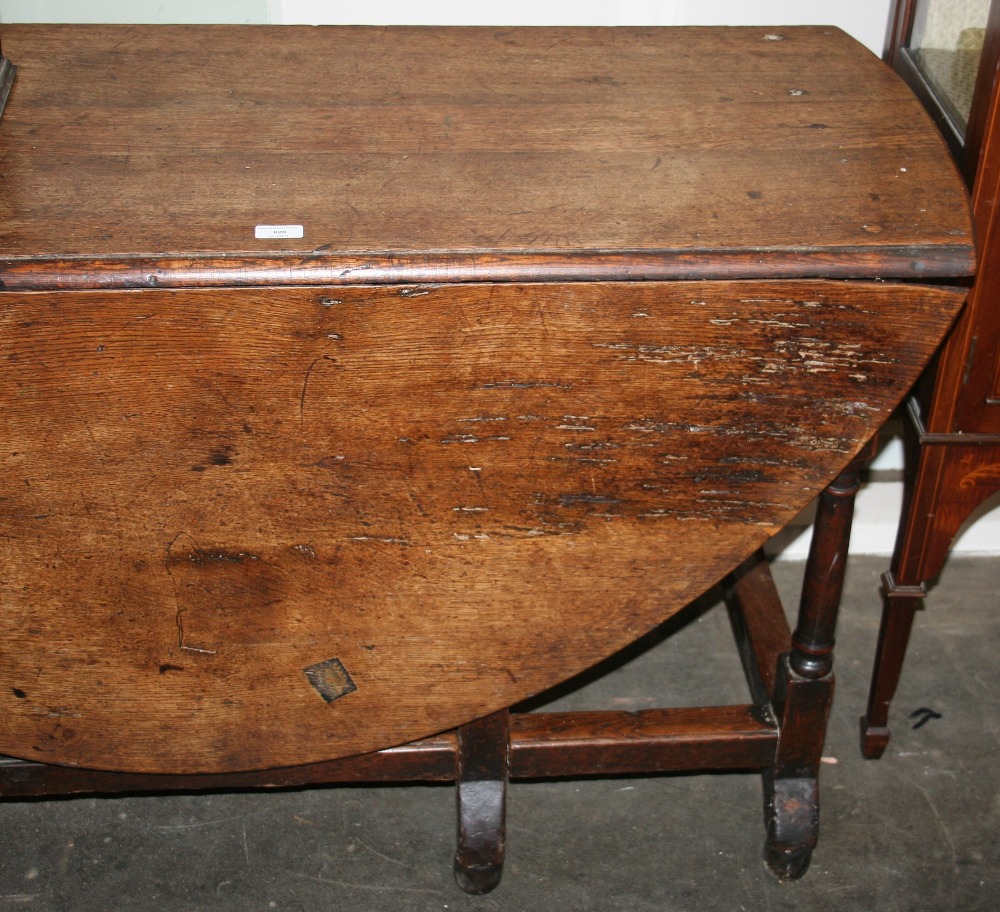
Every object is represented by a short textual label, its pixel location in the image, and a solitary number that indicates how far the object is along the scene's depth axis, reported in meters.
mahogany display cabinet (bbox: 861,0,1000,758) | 1.39
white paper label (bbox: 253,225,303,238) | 1.17
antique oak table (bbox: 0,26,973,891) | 1.17
